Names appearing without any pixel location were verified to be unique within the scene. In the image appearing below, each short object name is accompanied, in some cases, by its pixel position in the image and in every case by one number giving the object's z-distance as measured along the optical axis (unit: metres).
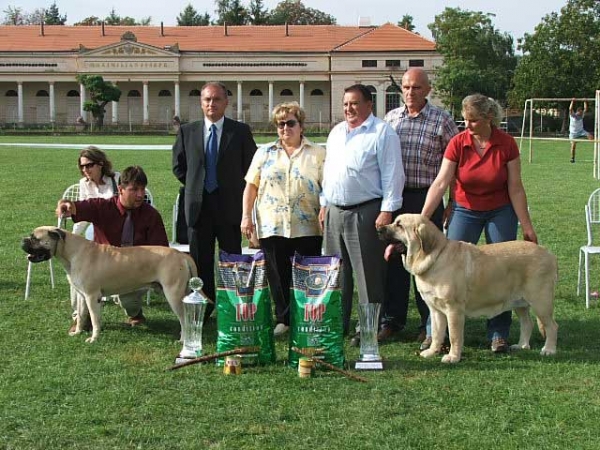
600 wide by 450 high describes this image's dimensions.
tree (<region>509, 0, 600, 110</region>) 56.56
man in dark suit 6.61
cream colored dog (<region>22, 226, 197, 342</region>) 6.29
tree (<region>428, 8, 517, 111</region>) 66.31
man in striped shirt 6.27
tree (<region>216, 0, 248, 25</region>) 103.62
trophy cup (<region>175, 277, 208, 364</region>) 5.68
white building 83.19
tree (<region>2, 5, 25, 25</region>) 104.81
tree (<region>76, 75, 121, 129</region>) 70.75
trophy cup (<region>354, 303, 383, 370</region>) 5.61
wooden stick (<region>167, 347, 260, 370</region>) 5.57
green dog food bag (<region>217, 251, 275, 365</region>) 5.66
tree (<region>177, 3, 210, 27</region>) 108.12
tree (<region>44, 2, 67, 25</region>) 111.94
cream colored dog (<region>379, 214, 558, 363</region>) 5.71
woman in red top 5.86
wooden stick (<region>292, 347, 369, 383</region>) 5.34
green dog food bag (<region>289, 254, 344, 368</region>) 5.58
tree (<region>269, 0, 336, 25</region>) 104.69
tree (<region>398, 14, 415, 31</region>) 96.19
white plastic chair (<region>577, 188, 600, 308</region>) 7.56
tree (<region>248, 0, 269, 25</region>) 104.44
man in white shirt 5.87
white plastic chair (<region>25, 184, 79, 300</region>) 7.71
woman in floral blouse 6.21
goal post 21.17
